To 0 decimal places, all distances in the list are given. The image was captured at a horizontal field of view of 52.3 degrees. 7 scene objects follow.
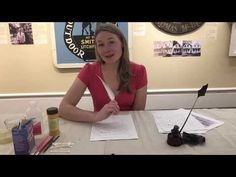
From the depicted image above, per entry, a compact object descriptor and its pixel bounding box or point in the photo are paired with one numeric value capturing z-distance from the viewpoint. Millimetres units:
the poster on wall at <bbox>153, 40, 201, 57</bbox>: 2203
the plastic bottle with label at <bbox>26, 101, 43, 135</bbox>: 1110
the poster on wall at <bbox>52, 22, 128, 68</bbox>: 2135
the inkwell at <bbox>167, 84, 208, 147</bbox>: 970
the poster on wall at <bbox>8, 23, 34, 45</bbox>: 2117
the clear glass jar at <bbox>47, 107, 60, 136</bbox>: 1066
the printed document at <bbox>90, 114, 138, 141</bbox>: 1071
